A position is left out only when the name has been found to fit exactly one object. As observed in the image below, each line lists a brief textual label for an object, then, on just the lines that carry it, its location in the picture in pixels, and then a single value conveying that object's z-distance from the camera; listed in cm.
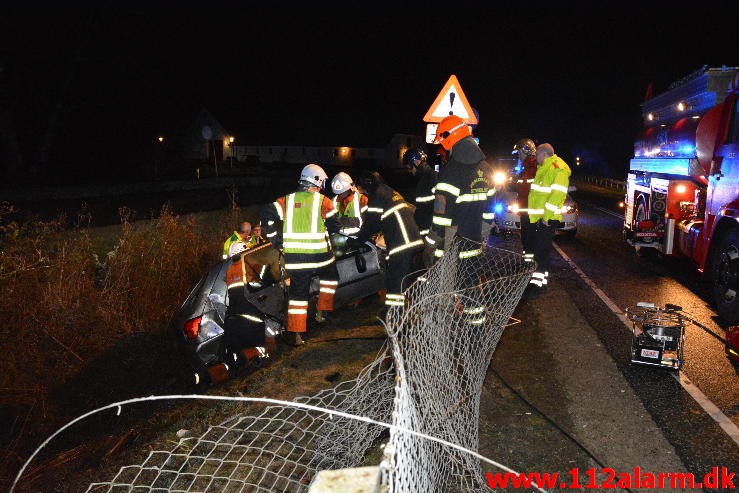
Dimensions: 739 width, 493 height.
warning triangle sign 744
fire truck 616
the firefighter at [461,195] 516
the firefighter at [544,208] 694
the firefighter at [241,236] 664
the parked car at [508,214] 1155
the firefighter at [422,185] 623
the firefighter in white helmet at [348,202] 638
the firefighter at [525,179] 762
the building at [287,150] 5266
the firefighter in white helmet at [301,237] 551
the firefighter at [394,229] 564
